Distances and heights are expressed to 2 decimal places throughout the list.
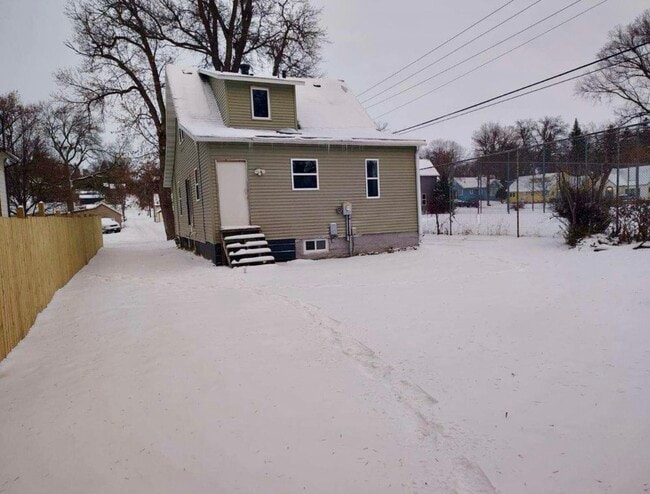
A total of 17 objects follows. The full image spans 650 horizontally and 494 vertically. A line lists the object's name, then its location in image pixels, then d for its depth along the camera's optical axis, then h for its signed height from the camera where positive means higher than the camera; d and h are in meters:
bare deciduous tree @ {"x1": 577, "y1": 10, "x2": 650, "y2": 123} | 32.09 +9.65
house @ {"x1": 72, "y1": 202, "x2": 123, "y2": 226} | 52.38 +0.99
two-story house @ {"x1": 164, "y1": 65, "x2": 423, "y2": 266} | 11.95 +1.07
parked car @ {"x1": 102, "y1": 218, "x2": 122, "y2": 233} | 40.56 -0.71
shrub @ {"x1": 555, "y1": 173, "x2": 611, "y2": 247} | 11.22 -0.37
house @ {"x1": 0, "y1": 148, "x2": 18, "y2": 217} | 19.07 +1.81
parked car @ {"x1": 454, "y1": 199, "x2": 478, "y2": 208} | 35.66 -0.27
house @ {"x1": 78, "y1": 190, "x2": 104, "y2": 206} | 70.05 +3.92
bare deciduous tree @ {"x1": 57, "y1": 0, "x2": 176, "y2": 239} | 19.62 +8.01
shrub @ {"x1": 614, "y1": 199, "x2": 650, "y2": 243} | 10.27 -0.73
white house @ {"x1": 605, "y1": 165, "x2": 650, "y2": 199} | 12.36 +0.41
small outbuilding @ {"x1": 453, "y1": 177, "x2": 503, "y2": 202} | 41.12 +1.18
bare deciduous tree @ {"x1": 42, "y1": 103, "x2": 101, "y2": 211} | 38.81 +7.80
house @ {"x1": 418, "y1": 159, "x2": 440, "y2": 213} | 45.62 +2.79
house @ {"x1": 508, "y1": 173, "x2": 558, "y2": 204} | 20.92 +0.67
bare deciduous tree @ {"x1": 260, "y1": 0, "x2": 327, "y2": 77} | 21.66 +8.87
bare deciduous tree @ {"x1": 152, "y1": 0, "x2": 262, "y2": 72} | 20.97 +9.55
